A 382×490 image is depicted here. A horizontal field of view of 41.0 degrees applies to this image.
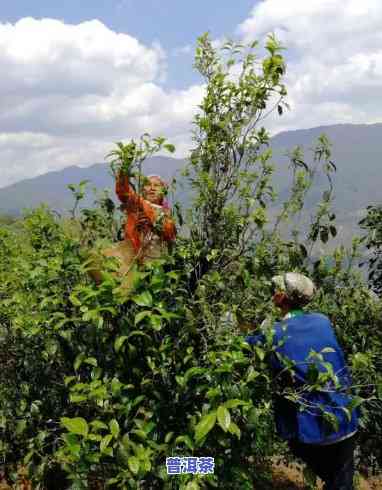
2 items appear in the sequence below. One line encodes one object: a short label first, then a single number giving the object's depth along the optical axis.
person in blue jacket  3.76
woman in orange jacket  4.14
